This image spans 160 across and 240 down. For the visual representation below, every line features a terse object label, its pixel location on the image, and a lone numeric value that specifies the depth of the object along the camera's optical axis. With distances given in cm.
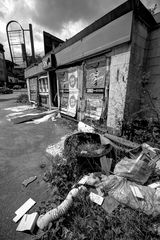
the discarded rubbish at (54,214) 108
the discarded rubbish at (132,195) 105
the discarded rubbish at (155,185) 126
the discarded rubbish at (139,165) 135
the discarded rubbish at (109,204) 114
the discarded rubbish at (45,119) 467
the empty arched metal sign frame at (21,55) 981
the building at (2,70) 2723
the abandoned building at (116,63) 205
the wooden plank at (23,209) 123
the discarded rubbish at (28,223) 110
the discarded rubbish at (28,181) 168
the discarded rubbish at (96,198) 122
